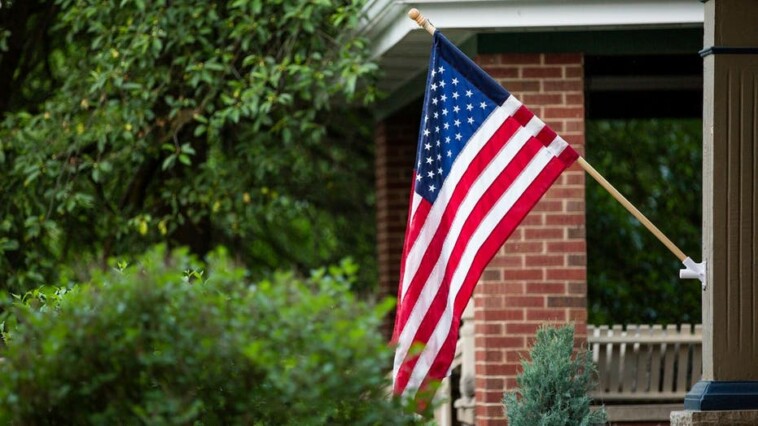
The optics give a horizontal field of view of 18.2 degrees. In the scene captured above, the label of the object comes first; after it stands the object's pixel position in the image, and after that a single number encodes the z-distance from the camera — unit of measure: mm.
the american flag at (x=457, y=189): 12775
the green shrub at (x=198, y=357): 8497
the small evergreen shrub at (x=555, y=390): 13437
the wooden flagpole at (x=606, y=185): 12318
